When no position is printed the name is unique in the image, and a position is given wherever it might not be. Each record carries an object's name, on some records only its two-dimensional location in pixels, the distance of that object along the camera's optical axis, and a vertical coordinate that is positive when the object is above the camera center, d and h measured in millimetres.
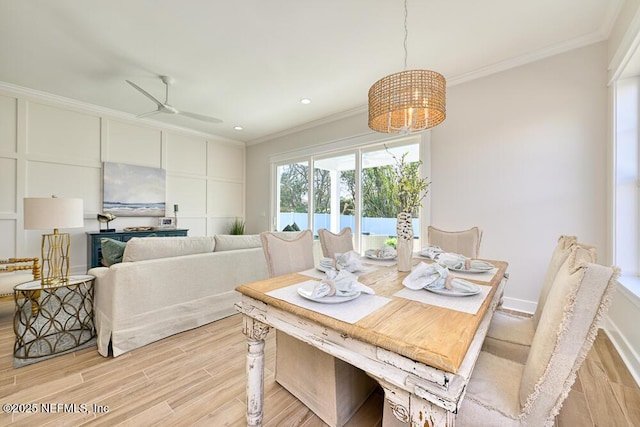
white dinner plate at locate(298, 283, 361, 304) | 1040 -349
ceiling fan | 3266 +1315
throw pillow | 2193 -333
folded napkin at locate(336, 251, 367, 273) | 1600 -311
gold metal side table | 1948 -1031
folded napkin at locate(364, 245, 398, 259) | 1993 -318
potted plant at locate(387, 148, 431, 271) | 1604 +11
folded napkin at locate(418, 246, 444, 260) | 2018 -315
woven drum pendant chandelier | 1750 +813
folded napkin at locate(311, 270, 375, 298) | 1081 -319
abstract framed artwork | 4367 +397
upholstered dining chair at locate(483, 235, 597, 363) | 1261 -634
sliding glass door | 3996 +358
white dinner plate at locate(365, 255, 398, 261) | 1957 -343
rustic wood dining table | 690 -420
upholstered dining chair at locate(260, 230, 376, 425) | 1354 -911
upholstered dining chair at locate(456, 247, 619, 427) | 699 -411
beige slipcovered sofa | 2016 -657
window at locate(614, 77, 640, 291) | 2139 +296
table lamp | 2094 -17
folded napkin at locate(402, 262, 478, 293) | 1186 -322
